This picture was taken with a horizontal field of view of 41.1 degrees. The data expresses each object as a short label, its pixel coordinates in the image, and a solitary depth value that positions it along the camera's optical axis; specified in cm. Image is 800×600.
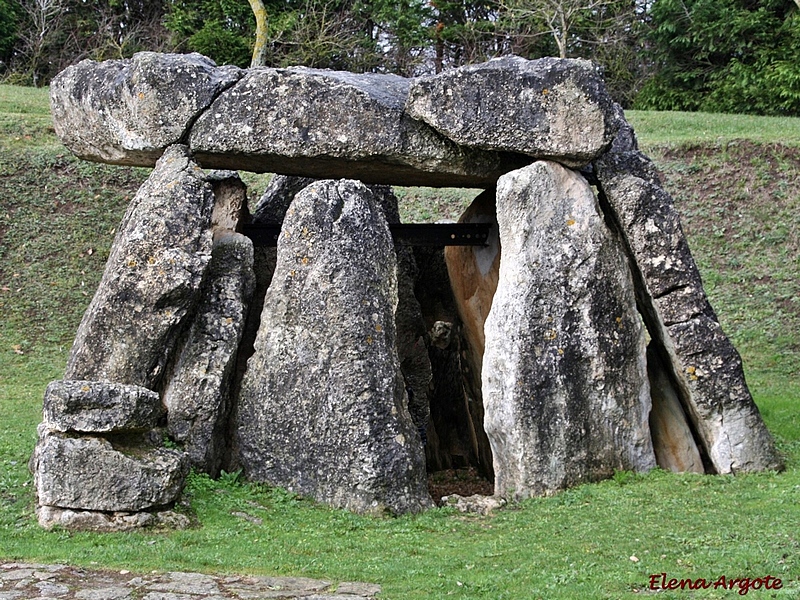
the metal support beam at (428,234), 1306
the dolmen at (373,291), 1075
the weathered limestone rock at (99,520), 920
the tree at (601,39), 3353
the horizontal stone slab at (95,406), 947
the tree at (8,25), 3356
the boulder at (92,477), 927
